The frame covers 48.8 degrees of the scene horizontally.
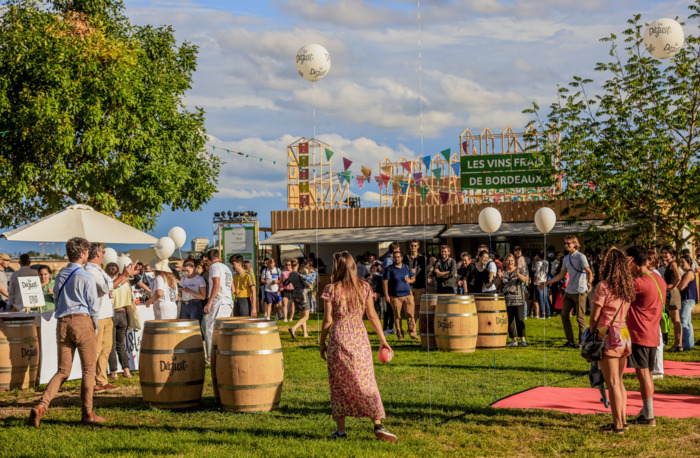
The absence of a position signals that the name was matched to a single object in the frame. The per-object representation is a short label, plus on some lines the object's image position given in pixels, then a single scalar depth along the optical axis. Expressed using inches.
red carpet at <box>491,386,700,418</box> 288.5
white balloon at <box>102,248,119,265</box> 701.3
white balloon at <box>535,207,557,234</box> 650.2
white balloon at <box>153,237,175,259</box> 708.7
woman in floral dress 239.6
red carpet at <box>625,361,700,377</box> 381.7
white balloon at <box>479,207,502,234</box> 700.0
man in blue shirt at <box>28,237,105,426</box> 276.2
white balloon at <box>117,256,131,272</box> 609.2
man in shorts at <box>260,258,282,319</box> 748.0
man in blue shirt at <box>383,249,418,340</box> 522.3
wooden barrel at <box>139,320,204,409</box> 291.0
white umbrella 456.8
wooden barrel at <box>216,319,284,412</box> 279.7
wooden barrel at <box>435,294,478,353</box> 458.0
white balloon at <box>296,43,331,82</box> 472.7
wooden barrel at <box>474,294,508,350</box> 474.3
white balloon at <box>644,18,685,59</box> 507.2
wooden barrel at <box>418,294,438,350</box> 475.8
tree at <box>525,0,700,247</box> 667.4
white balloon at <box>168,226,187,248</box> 792.3
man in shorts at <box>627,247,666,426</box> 257.8
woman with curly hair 245.9
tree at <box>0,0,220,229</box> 861.8
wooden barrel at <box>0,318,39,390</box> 348.8
